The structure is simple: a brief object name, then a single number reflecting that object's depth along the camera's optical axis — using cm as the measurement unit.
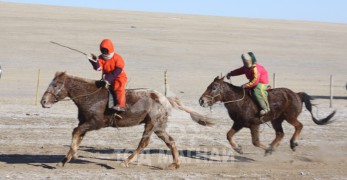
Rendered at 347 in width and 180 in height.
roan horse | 1098
